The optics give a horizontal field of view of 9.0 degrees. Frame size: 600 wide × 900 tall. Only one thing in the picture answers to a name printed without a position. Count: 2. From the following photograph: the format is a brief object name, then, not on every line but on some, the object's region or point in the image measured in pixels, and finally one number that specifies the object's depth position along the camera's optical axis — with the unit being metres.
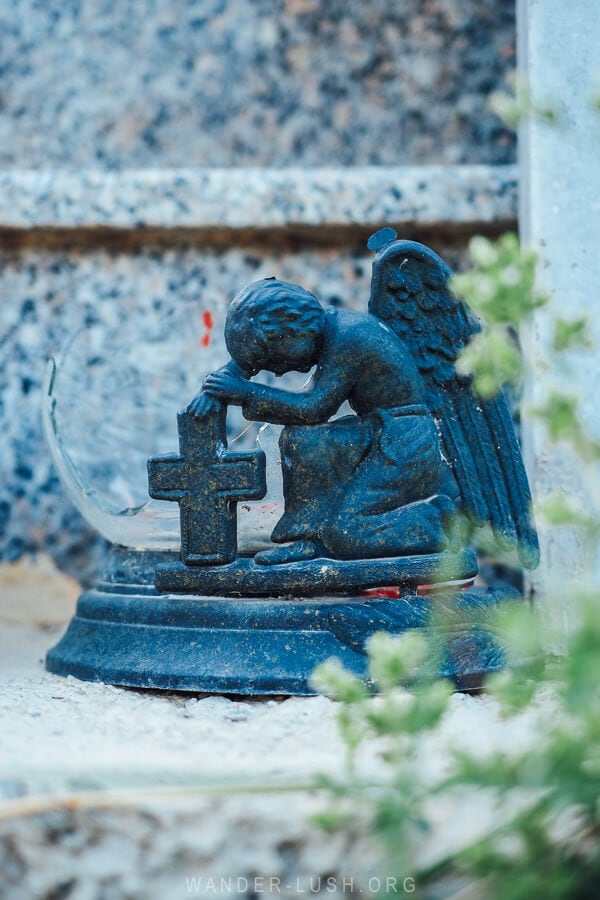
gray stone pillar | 1.02
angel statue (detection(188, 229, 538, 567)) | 0.95
